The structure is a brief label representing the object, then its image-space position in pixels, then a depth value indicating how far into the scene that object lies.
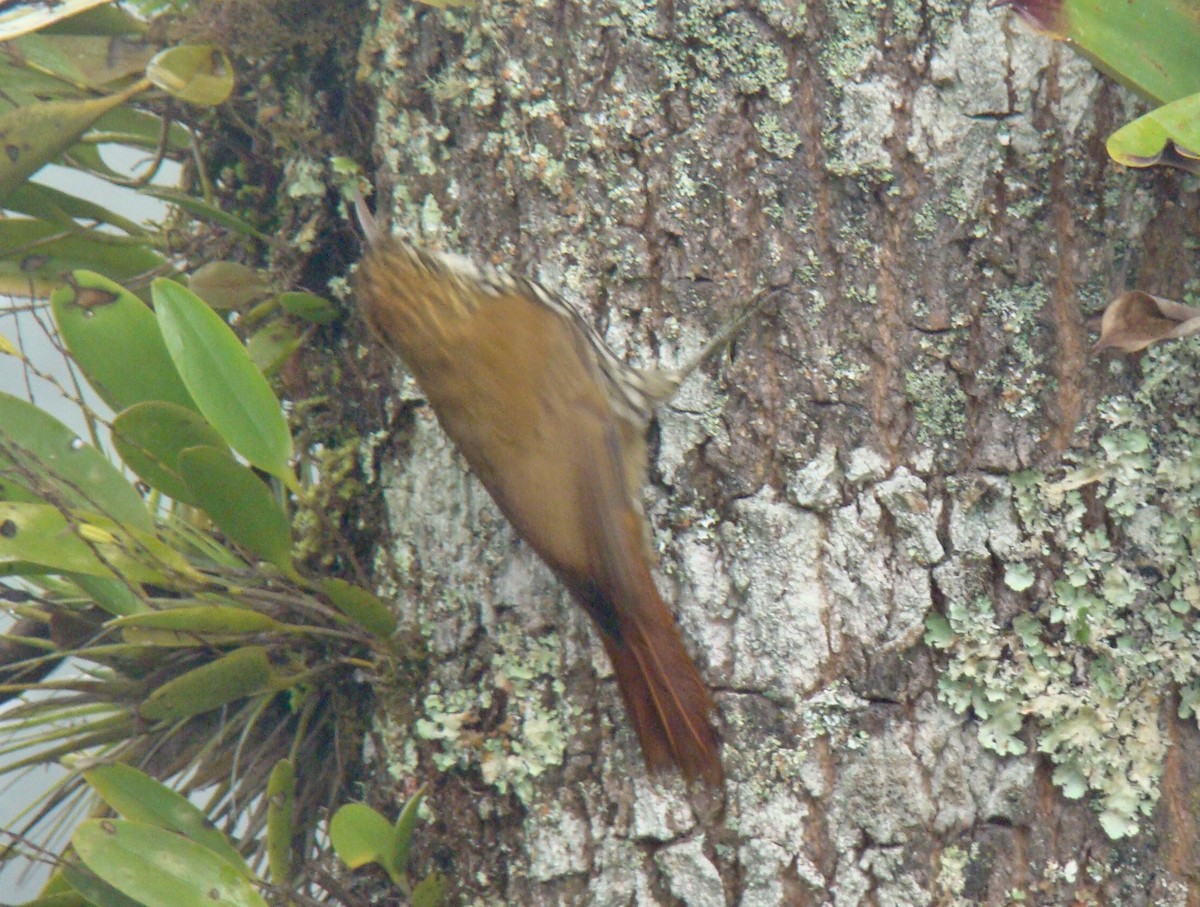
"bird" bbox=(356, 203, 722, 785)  4.77
